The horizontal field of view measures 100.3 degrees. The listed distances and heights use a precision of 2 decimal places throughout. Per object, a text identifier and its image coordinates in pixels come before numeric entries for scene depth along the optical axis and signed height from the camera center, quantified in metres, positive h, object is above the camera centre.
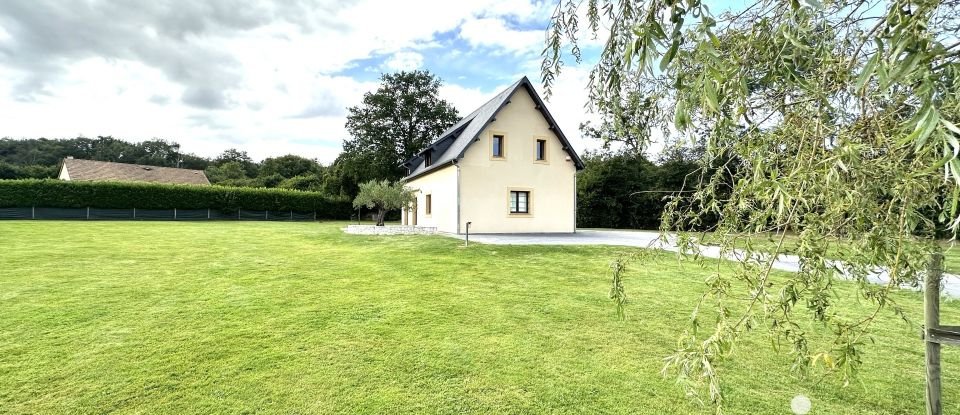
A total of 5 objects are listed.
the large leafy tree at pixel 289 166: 56.09 +6.43
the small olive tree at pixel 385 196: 19.72 +0.85
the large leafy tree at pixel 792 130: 1.13 +0.35
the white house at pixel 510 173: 17.09 +1.87
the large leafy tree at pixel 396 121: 33.84 +8.05
